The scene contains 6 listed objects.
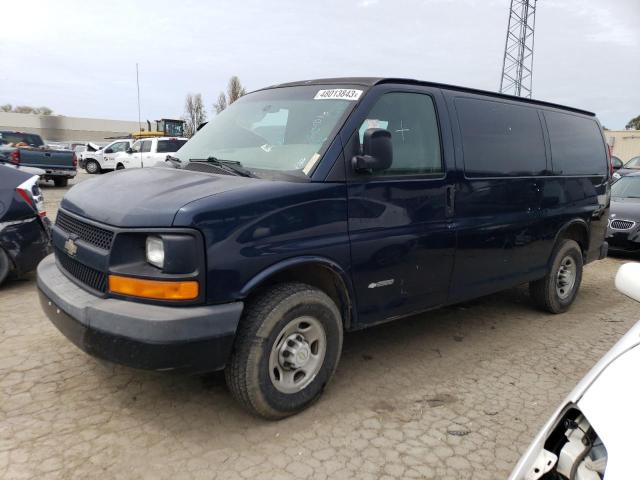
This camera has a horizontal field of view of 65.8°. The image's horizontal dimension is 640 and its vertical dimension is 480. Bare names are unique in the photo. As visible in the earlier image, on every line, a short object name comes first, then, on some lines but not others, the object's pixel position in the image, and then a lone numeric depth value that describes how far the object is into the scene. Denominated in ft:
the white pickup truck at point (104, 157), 86.02
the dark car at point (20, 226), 17.16
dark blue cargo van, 8.51
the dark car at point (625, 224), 26.81
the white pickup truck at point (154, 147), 66.74
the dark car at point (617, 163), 52.60
